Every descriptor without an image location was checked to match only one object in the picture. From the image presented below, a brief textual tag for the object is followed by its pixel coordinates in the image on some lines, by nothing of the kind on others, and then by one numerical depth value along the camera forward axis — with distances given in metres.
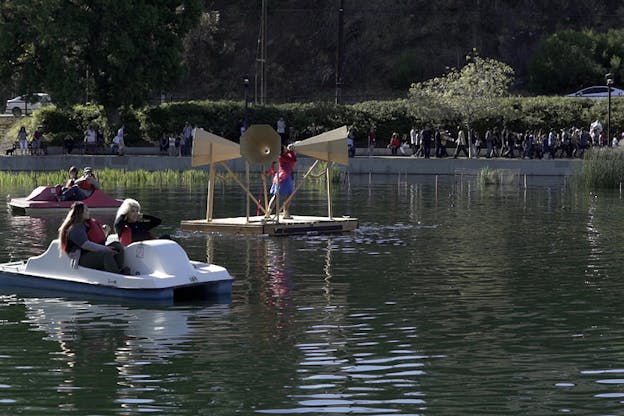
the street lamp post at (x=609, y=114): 63.39
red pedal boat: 36.72
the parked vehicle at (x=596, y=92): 79.75
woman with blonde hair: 21.36
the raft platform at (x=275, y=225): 30.97
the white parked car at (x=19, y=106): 81.29
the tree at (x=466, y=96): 69.94
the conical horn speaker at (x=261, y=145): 31.52
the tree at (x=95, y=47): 67.44
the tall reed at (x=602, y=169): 47.94
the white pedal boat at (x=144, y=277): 20.30
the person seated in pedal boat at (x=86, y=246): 20.77
